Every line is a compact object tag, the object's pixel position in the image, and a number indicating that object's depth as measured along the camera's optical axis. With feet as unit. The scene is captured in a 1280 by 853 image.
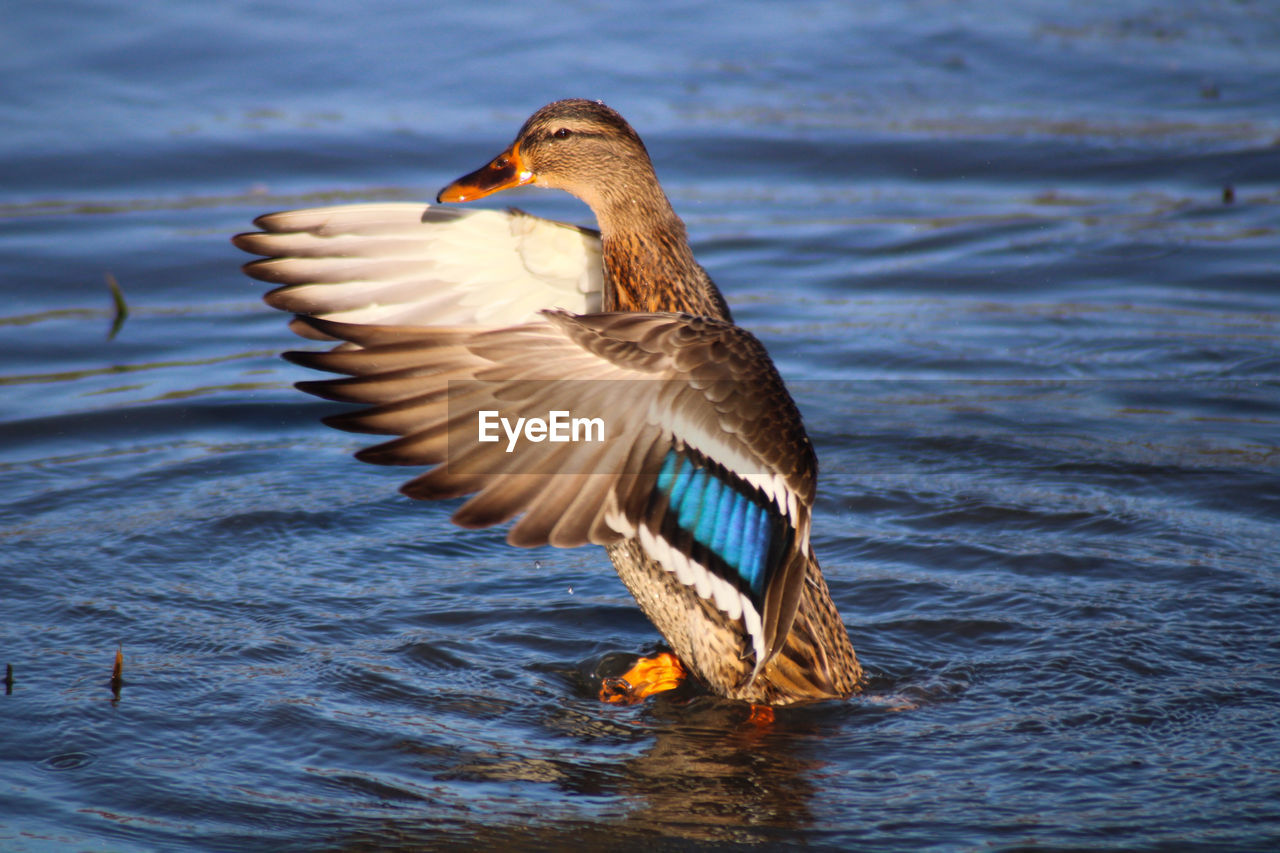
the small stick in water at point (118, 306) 44.16
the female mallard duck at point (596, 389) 21.34
